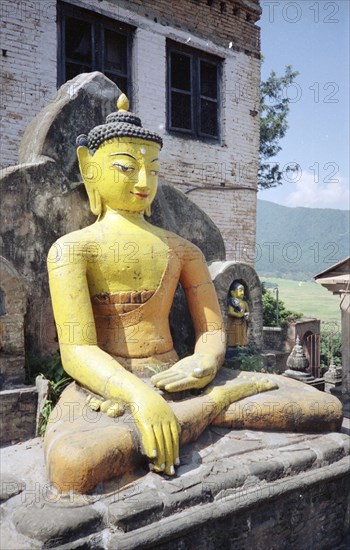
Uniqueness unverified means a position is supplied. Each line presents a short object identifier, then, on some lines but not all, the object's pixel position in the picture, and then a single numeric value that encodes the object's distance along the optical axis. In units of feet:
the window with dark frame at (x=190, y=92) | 30.78
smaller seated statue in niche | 16.47
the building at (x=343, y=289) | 23.84
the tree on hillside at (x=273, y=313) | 43.04
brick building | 25.09
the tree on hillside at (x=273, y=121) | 47.67
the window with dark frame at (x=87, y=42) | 26.22
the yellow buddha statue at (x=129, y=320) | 10.19
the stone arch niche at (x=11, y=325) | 12.96
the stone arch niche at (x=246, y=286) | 16.14
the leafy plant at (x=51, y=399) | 12.49
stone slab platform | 8.60
